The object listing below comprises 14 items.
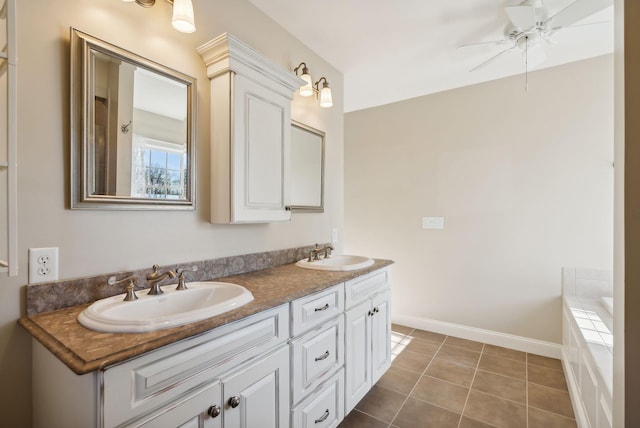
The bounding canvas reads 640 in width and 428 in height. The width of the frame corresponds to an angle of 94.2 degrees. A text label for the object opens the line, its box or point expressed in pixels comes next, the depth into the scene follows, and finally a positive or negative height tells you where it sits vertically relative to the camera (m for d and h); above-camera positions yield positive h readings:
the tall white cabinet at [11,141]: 0.80 +0.20
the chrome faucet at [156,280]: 1.17 -0.26
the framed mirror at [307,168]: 2.12 +0.34
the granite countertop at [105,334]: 0.71 -0.34
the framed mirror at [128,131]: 1.09 +0.34
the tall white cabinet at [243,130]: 1.48 +0.44
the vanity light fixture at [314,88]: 1.96 +0.88
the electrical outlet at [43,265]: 1.00 -0.18
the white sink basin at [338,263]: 1.81 -0.33
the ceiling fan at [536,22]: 1.61 +1.18
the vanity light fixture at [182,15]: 1.20 +0.81
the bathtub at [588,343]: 1.34 -0.69
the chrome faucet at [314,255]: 2.03 -0.29
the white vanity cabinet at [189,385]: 0.74 -0.50
